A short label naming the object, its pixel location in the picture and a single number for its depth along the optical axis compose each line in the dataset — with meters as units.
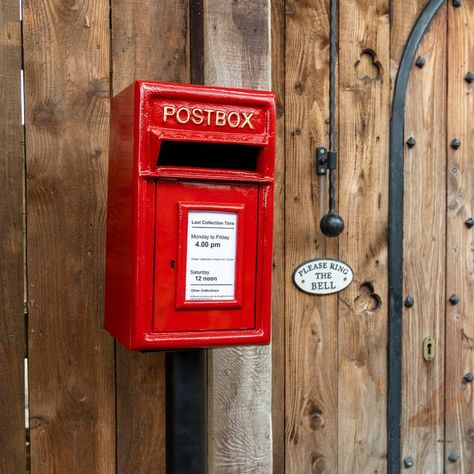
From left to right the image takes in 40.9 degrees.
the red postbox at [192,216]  1.26
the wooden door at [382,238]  1.88
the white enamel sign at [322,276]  1.87
